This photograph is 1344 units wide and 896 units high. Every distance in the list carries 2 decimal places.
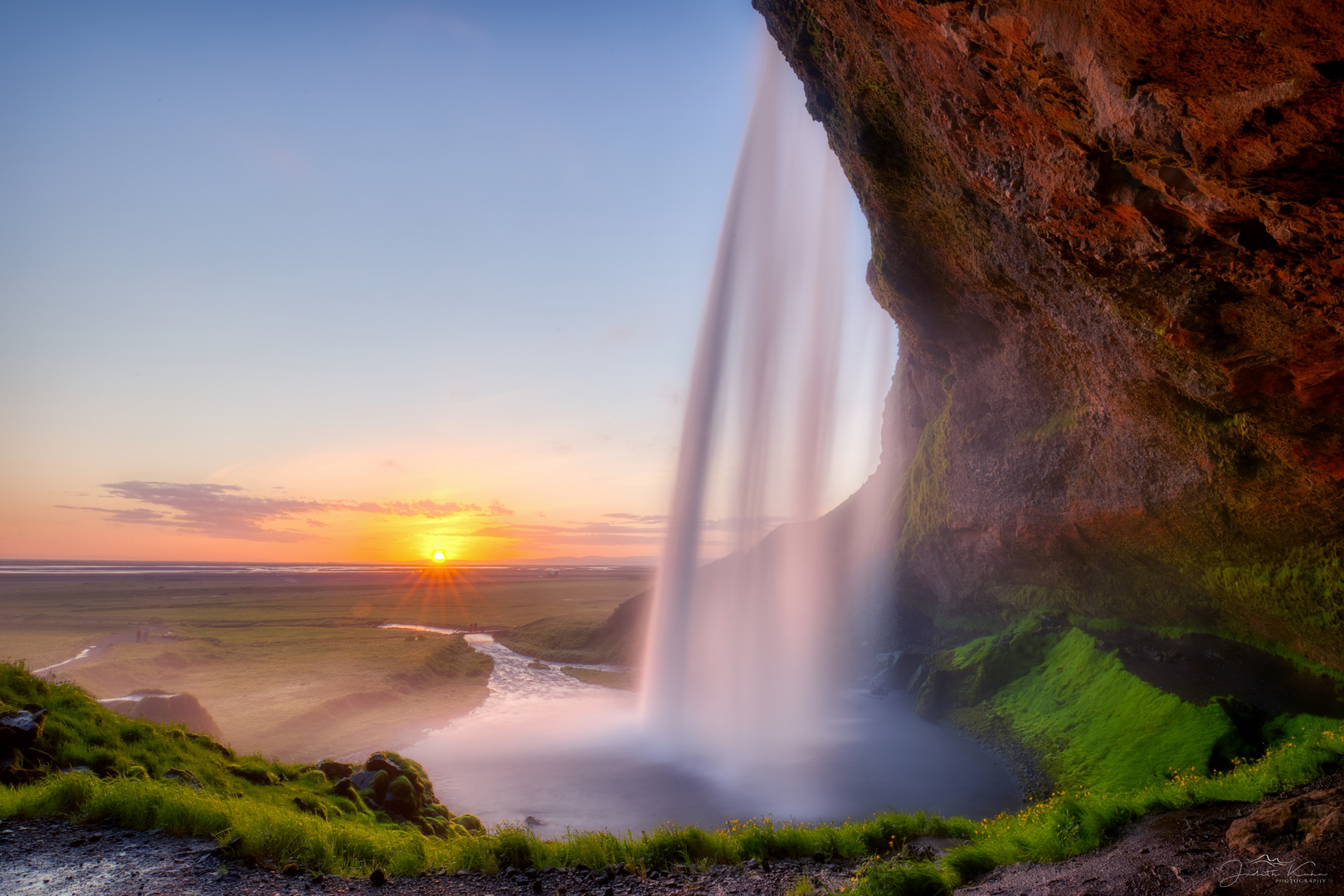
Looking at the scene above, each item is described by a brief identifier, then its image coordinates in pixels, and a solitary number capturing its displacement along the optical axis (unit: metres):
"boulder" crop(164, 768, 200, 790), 10.27
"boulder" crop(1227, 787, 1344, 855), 5.85
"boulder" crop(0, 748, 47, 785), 9.23
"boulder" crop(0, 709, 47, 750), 9.66
